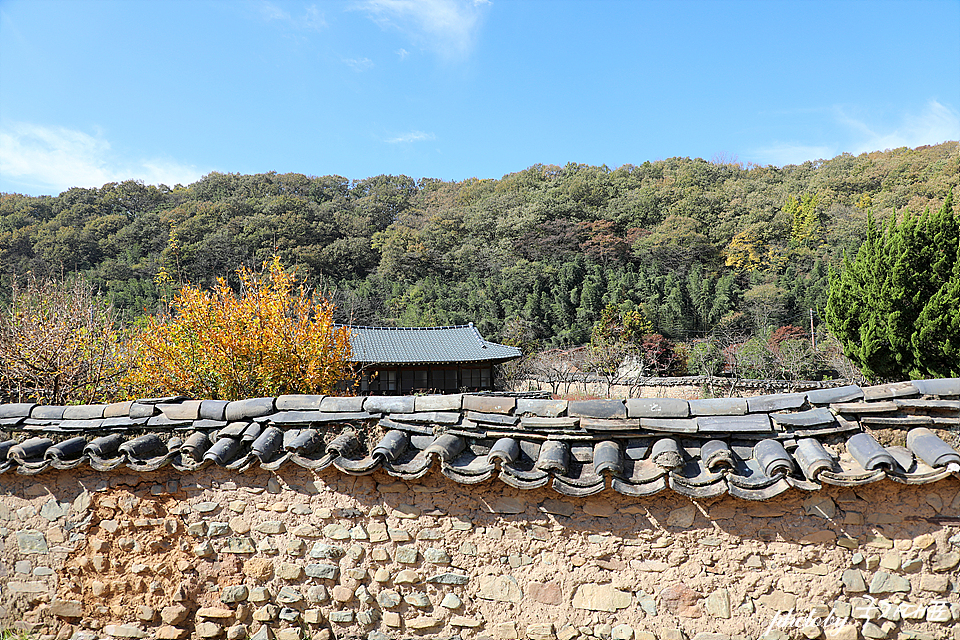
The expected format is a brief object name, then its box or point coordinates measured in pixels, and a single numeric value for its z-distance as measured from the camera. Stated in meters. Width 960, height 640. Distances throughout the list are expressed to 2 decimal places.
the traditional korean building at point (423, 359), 20.11
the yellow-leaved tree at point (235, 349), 6.49
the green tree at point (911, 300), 10.80
